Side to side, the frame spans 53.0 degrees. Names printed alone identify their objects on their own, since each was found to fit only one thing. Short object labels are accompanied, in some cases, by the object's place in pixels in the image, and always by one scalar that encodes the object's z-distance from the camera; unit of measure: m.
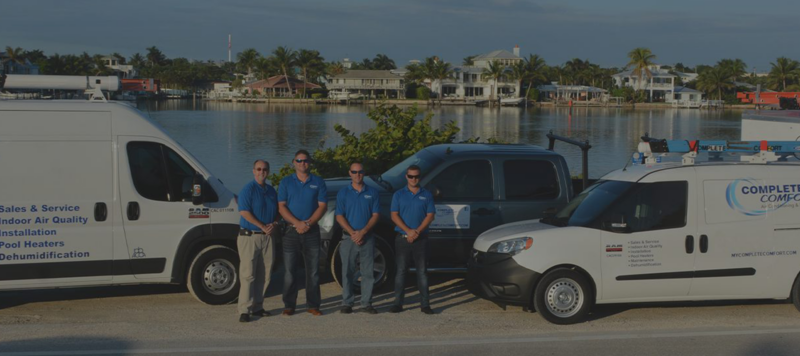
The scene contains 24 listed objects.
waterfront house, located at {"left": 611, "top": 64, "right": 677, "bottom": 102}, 137.62
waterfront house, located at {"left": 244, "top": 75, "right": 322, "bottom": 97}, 139.75
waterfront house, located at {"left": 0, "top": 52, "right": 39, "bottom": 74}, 68.00
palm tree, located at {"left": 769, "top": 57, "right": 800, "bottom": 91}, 126.38
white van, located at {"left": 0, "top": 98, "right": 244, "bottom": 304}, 8.27
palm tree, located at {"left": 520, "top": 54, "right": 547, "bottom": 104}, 137.00
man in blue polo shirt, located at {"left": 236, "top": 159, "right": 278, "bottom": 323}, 8.26
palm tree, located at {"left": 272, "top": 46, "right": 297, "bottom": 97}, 143.50
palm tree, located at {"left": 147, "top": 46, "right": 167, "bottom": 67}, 189.00
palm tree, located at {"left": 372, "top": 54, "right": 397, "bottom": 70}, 189.90
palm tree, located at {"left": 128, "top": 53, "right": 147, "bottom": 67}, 186.73
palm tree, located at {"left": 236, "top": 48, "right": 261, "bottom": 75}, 157.12
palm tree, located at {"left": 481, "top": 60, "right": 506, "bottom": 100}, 135.50
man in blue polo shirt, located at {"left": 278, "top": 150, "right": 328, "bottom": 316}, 8.42
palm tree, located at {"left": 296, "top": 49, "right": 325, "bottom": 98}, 141.88
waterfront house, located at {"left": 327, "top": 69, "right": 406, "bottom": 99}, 137.25
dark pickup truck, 9.71
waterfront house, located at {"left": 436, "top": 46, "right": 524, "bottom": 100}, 139.12
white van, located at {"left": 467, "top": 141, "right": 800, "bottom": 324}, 8.25
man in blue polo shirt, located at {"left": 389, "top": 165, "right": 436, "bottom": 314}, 8.59
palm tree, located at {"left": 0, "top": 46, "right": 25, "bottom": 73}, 107.69
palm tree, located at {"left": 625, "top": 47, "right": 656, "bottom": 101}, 129.88
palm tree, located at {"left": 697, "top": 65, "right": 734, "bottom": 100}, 137.62
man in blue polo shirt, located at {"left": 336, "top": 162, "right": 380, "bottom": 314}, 8.56
